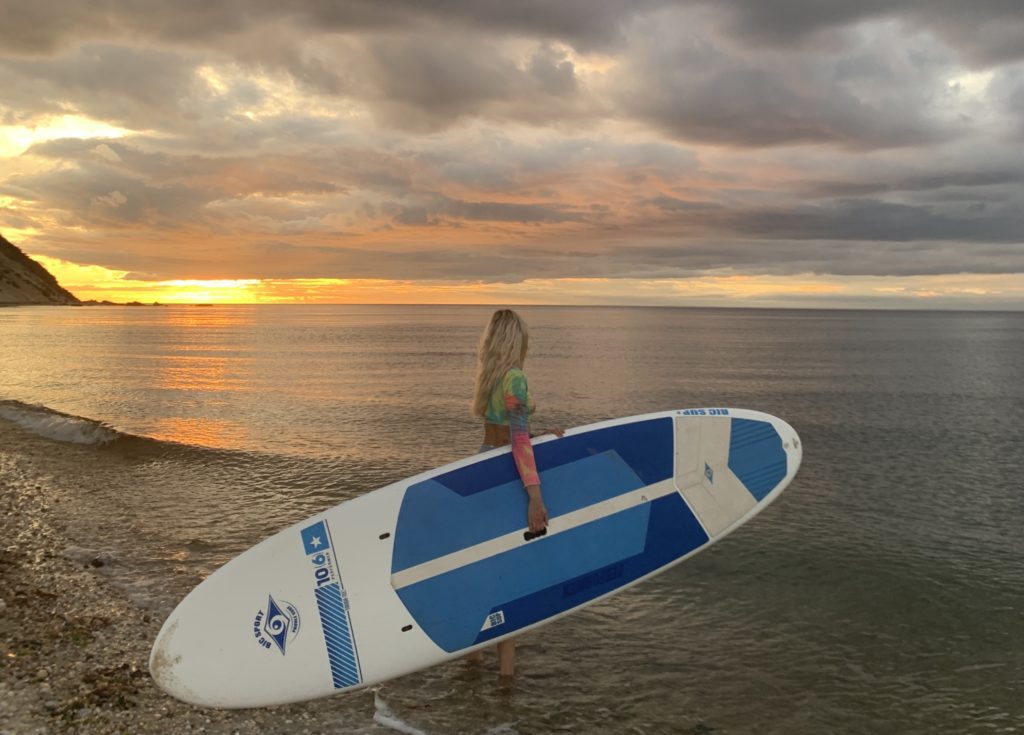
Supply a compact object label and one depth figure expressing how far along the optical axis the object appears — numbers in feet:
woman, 17.26
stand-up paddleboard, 17.78
